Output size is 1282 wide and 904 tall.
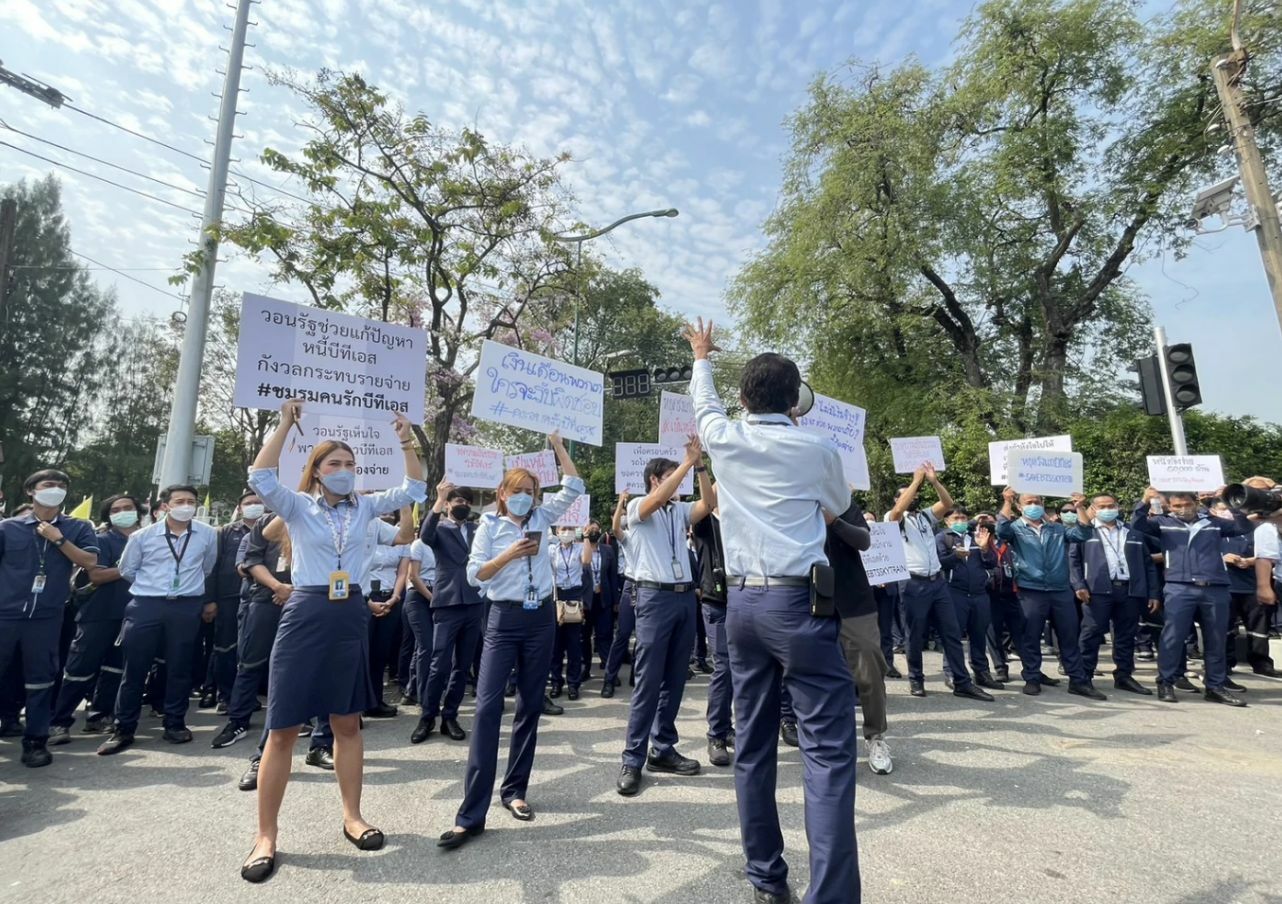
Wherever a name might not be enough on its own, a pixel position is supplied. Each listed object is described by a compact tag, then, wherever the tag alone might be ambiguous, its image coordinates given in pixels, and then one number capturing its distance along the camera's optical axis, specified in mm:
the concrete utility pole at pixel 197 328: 10203
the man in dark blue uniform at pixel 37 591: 5098
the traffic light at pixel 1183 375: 9594
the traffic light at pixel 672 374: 12727
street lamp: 13188
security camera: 9977
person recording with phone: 3561
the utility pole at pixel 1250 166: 9445
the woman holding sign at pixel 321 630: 3307
